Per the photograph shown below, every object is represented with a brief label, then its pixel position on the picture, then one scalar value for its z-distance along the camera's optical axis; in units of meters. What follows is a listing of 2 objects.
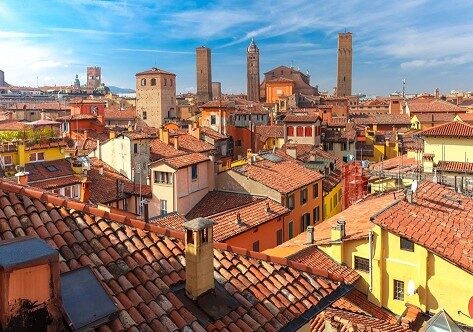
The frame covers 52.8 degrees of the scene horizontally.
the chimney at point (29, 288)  4.32
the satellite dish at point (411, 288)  15.06
